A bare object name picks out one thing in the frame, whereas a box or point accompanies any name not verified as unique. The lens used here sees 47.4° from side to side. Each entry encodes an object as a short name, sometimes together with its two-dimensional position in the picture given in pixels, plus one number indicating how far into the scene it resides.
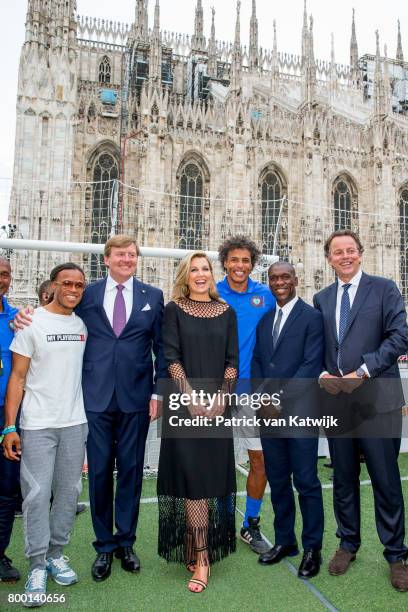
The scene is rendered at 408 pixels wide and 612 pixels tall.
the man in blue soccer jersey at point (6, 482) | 2.80
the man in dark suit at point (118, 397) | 2.91
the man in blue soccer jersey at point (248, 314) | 3.35
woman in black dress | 2.72
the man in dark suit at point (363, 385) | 2.78
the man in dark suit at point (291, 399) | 2.87
